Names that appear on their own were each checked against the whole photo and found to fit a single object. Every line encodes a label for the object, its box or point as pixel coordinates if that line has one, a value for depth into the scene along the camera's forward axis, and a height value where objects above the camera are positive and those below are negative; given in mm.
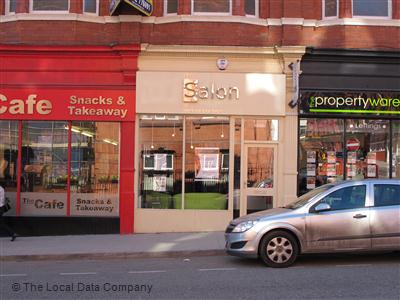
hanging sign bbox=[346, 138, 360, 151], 14617 +879
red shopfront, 14266 +1092
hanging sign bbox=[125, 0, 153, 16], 13453 +4269
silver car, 9477 -941
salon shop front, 14320 +976
